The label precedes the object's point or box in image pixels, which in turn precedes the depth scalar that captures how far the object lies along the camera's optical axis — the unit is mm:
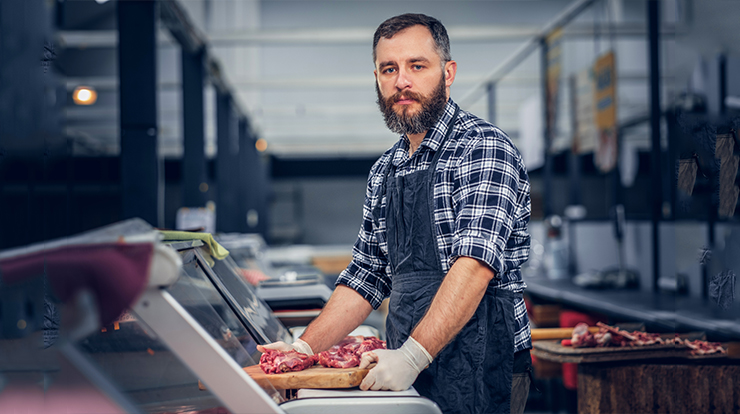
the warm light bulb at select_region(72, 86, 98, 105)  3852
